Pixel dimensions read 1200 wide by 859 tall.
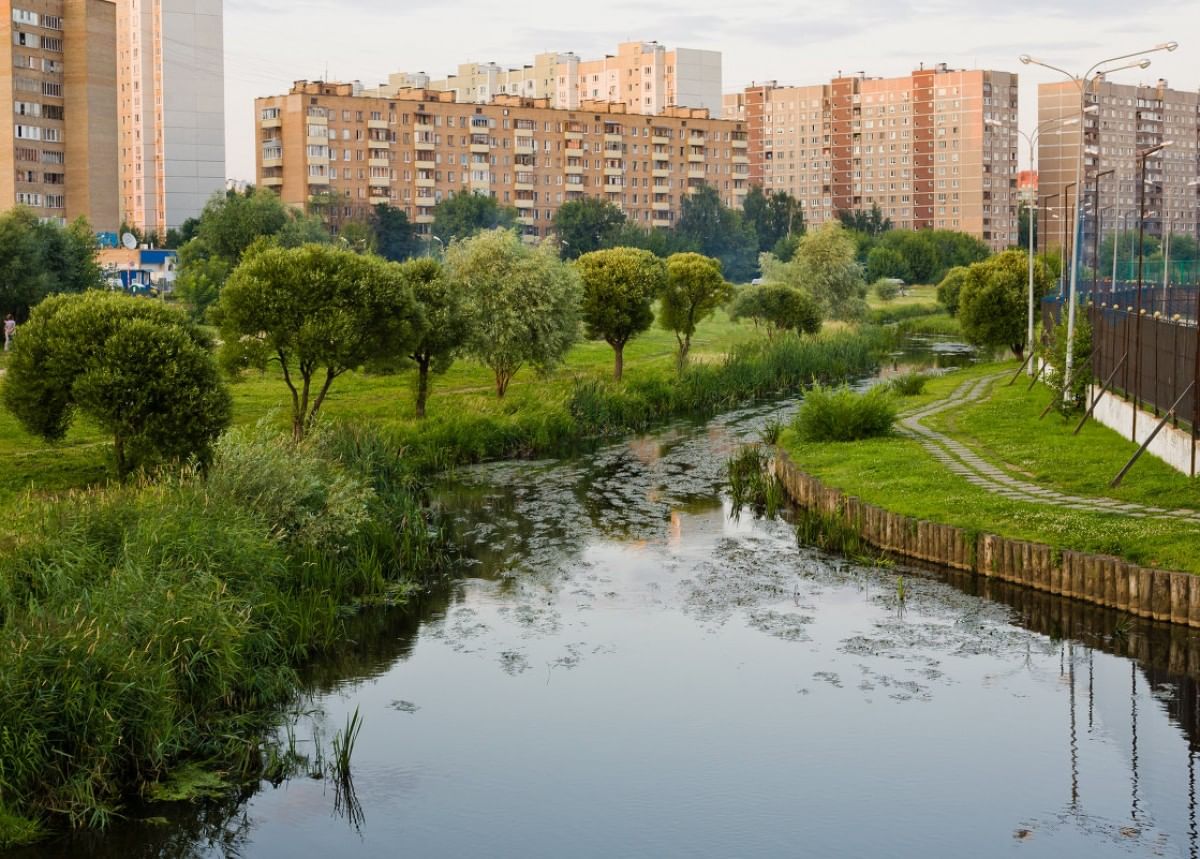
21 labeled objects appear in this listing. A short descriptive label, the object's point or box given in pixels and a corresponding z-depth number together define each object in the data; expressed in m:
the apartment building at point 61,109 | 115.25
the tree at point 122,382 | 25.91
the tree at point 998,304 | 61.75
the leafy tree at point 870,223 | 165.88
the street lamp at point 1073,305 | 37.47
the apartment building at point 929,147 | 183.75
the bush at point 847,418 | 38.34
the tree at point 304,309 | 34.66
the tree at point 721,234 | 152.75
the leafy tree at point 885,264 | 127.75
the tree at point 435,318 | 42.19
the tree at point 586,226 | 132.12
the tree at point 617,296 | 55.88
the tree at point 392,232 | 135.38
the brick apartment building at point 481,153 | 139.75
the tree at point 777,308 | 72.38
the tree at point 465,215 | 132.88
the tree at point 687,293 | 62.47
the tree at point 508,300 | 45.44
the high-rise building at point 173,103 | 145.12
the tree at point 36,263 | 60.28
